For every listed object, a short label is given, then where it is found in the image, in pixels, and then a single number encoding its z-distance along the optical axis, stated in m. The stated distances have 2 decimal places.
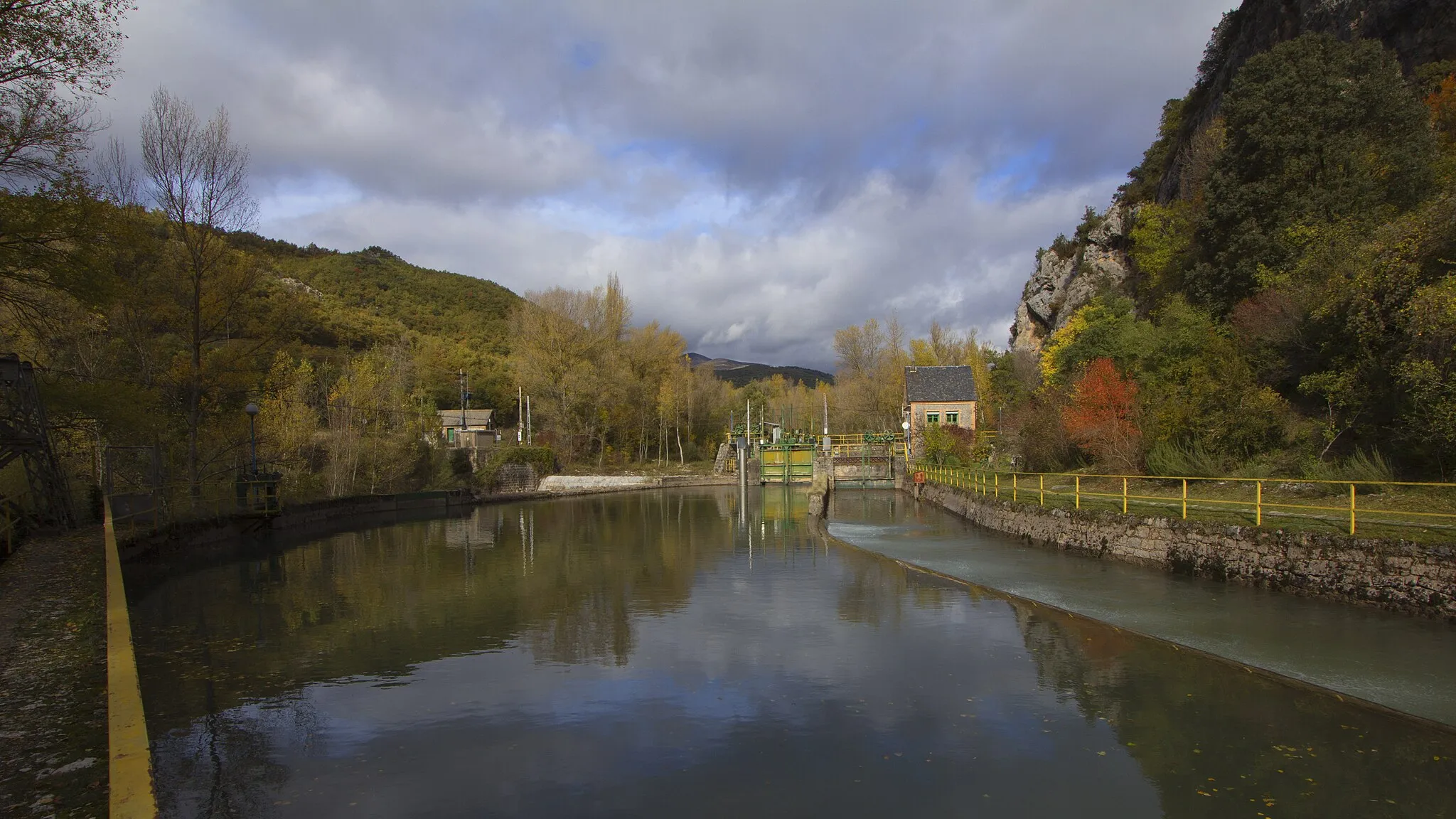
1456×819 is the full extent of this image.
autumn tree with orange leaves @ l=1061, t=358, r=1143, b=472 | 22.28
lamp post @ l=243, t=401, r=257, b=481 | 18.64
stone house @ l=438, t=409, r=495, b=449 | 45.91
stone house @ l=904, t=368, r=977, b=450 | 51.28
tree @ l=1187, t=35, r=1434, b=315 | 21.16
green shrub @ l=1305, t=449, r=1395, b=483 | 13.64
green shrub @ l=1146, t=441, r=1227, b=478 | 18.09
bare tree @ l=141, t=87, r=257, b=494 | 19.50
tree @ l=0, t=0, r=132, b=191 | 10.62
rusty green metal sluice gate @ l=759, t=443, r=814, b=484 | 46.75
